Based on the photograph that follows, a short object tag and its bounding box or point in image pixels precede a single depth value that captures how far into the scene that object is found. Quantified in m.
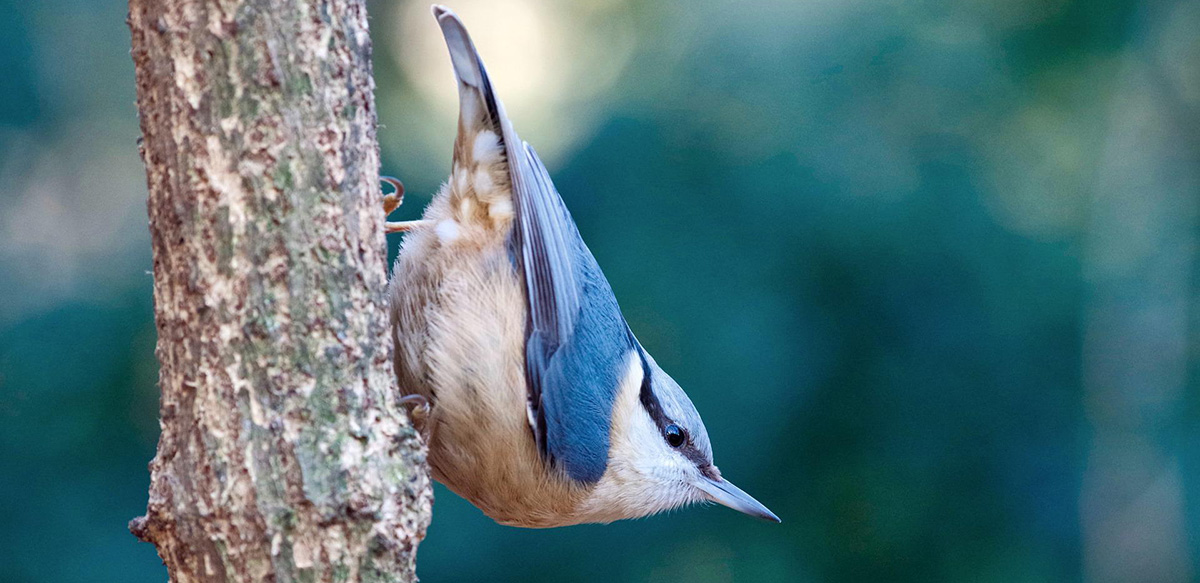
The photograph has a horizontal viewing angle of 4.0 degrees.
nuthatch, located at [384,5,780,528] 3.05
